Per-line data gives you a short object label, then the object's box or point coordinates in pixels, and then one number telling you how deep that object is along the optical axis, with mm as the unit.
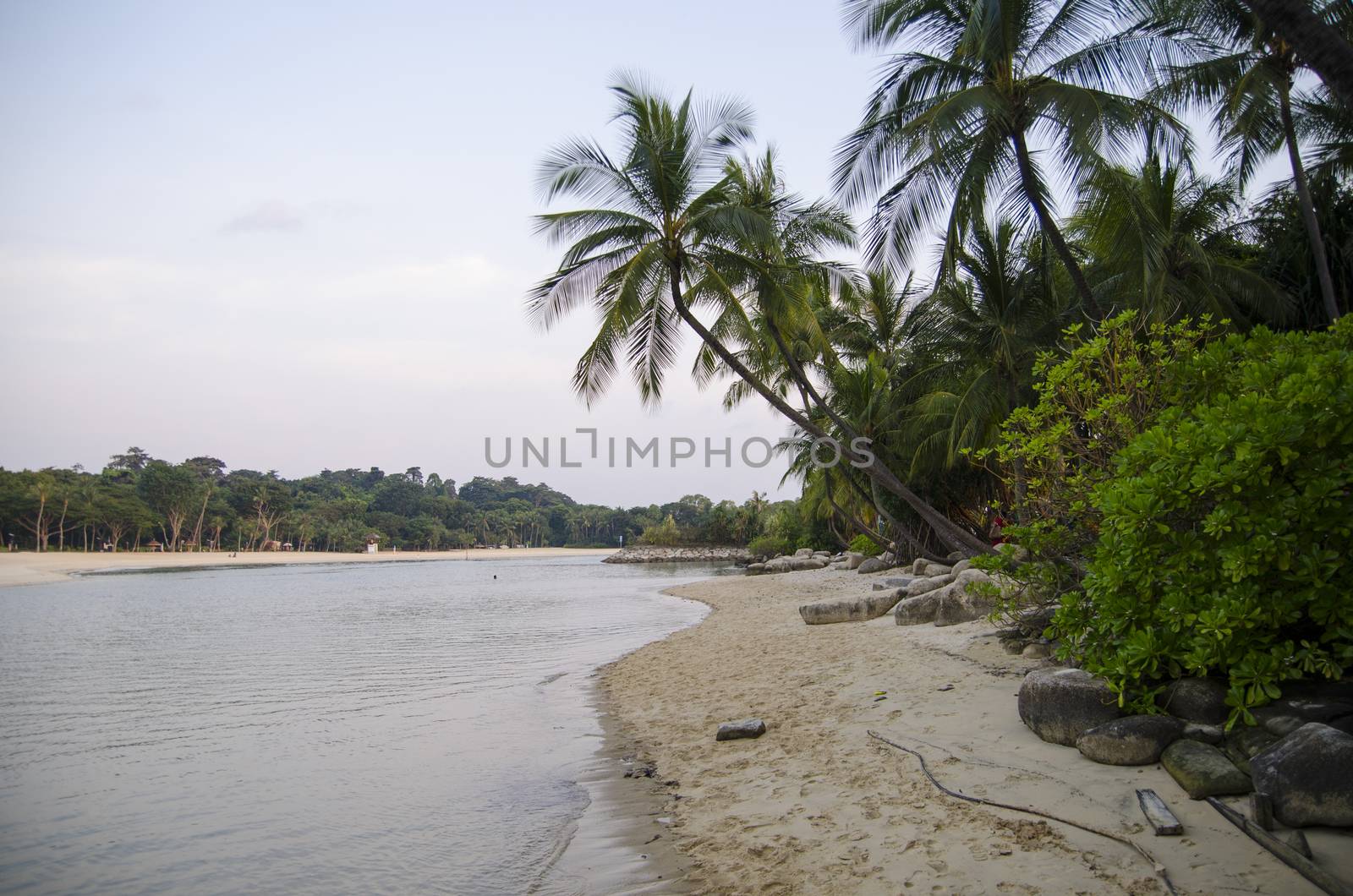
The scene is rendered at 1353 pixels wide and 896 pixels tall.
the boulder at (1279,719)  3443
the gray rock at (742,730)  5652
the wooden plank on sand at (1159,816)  3119
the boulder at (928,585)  11516
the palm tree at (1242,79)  10062
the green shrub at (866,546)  28547
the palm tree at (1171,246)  9375
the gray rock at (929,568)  17469
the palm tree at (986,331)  15336
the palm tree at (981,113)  9070
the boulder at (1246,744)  3500
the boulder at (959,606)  8906
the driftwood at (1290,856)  2592
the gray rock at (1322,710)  3420
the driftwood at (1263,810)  3005
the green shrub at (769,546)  48031
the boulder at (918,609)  9500
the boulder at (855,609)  11102
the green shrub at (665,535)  72875
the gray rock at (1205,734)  3711
